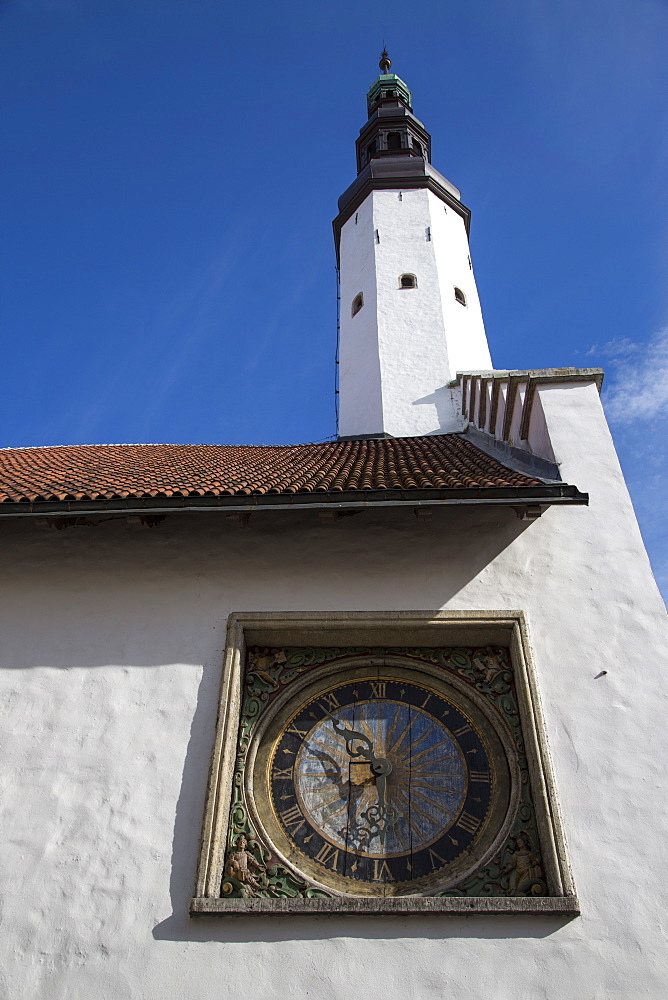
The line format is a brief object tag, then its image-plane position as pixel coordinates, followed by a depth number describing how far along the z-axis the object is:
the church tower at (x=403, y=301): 13.05
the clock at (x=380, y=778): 5.11
